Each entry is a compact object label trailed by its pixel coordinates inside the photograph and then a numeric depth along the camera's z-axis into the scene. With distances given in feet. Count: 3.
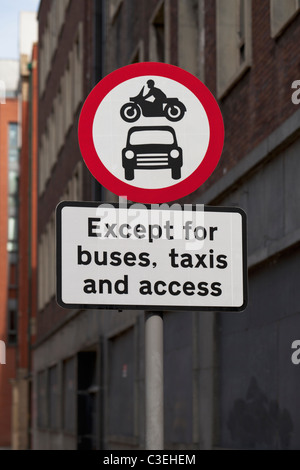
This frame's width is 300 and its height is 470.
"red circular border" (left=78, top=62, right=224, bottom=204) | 14.16
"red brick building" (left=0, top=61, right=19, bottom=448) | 215.10
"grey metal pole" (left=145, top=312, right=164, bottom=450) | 12.80
